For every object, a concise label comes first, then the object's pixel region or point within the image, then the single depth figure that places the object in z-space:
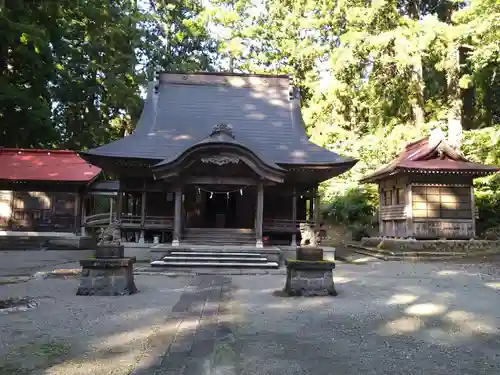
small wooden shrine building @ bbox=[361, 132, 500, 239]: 16.02
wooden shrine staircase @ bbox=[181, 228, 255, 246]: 14.20
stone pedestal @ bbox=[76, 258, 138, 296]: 7.60
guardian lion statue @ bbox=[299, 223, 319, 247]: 7.85
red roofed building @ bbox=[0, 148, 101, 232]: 18.98
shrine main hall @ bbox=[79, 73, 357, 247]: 13.64
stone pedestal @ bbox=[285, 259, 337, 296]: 7.53
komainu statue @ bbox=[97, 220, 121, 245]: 7.97
